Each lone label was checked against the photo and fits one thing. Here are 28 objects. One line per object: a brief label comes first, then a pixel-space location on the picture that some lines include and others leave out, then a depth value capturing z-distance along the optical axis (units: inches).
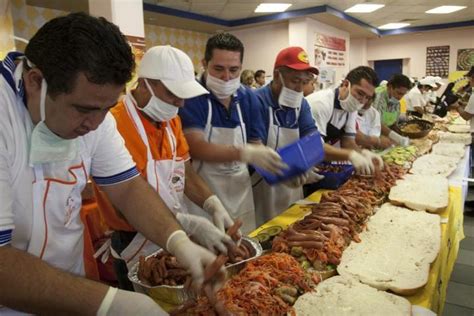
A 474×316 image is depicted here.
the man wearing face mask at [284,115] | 125.2
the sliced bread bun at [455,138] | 248.2
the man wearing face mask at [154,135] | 82.4
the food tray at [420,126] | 244.5
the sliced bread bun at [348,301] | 66.1
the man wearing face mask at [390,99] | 243.0
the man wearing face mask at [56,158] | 43.7
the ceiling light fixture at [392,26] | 560.3
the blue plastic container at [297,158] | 93.9
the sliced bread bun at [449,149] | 201.3
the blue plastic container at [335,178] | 142.8
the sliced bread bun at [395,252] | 76.3
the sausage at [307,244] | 82.0
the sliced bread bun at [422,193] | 117.5
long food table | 77.7
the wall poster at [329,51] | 465.9
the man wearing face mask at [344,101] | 153.9
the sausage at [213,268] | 55.0
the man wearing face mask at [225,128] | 105.2
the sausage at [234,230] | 65.2
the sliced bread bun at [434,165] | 162.7
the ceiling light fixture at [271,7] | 391.2
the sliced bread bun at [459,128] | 294.8
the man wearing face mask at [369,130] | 196.3
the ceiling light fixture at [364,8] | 411.4
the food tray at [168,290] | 61.8
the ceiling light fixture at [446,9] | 446.3
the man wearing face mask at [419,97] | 370.1
